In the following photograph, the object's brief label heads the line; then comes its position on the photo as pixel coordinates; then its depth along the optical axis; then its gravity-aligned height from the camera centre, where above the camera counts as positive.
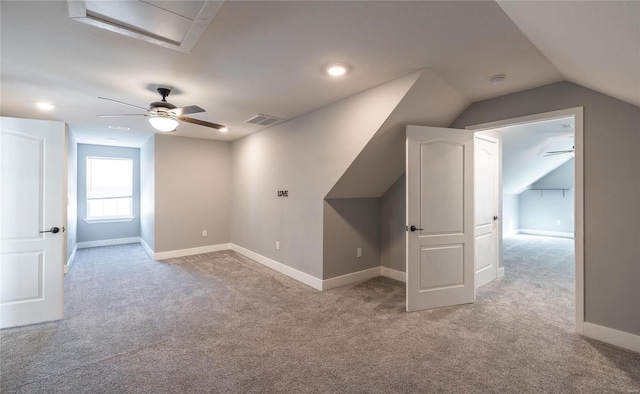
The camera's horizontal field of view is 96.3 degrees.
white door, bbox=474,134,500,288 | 4.05 -0.14
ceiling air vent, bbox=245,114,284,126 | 4.35 +1.22
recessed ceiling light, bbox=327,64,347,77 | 2.60 +1.19
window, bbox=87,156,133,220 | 6.97 +0.23
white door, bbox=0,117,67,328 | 2.90 -0.24
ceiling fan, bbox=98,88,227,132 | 2.96 +0.90
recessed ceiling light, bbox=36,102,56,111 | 3.71 +1.21
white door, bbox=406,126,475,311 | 3.23 -0.24
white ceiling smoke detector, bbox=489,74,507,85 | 2.76 +1.16
